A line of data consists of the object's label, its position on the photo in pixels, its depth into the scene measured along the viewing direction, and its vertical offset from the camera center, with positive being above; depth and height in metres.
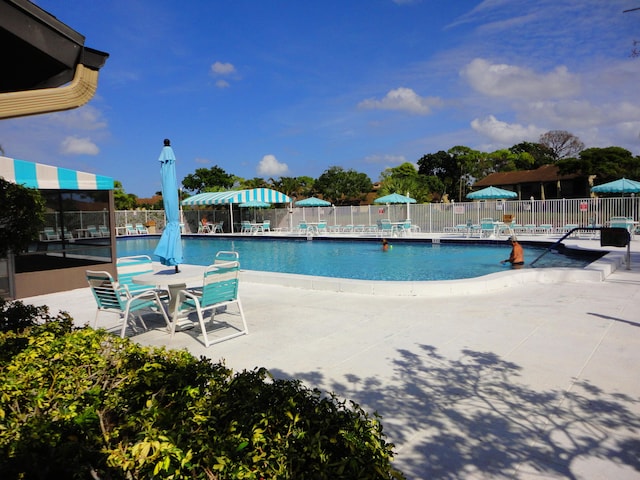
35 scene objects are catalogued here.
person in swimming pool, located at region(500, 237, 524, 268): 11.27 -1.20
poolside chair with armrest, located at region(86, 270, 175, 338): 4.89 -0.85
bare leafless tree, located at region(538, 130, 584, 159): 64.56 +9.94
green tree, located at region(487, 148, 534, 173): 58.69 +6.93
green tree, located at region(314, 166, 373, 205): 45.94 +3.31
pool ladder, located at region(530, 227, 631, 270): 9.01 -1.17
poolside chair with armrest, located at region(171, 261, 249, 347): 4.85 -0.86
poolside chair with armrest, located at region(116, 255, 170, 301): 6.18 -0.68
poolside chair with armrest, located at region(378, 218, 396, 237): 21.49 -0.68
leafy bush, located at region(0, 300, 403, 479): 1.41 -0.78
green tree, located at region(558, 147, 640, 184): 34.33 +3.56
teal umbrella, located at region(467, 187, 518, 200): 21.42 +0.85
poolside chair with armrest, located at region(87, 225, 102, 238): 13.40 -0.10
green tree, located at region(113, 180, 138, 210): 43.97 +2.63
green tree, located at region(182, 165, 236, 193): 49.78 +4.96
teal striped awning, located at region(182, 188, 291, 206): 25.91 +1.45
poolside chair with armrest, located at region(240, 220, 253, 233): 27.77 -0.40
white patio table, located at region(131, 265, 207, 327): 5.14 -0.70
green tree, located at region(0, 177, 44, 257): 3.61 +0.10
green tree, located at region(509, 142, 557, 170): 62.27 +8.61
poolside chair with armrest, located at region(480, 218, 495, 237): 18.55 -0.69
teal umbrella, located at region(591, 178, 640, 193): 17.75 +0.80
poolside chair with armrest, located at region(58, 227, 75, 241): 9.18 -0.12
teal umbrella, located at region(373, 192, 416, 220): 24.52 +0.90
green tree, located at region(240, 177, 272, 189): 45.09 +3.91
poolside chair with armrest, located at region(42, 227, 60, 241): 8.54 -0.12
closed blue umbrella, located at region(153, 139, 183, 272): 7.53 +0.22
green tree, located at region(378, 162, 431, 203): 35.16 +2.16
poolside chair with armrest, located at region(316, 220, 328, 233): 25.16 -0.55
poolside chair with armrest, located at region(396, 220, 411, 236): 21.59 -0.70
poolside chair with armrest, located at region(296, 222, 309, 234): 26.19 -0.59
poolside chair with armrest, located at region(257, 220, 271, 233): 27.50 -0.44
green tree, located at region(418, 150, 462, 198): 55.59 +6.16
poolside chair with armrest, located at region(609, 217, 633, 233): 16.50 -0.66
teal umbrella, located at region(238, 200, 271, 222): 26.24 +1.10
